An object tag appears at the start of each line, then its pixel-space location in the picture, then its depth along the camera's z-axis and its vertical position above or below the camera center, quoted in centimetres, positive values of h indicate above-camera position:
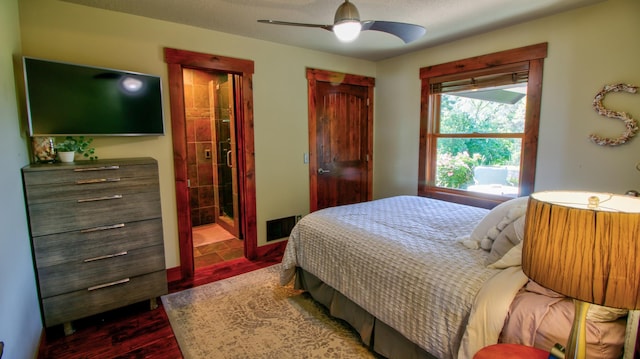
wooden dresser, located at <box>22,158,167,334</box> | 208 -62
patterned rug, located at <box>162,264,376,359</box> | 208 -132
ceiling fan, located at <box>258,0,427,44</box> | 194 +80
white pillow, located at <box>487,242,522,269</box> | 152 -56
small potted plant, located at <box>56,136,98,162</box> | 235 +0
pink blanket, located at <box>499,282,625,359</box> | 121 -72
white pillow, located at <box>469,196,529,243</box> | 189 -45
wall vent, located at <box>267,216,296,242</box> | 373 -97
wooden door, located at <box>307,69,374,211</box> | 398 +11
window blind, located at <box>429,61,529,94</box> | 306 +71
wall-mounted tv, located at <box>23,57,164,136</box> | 218 +37
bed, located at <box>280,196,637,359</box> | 134 -71
